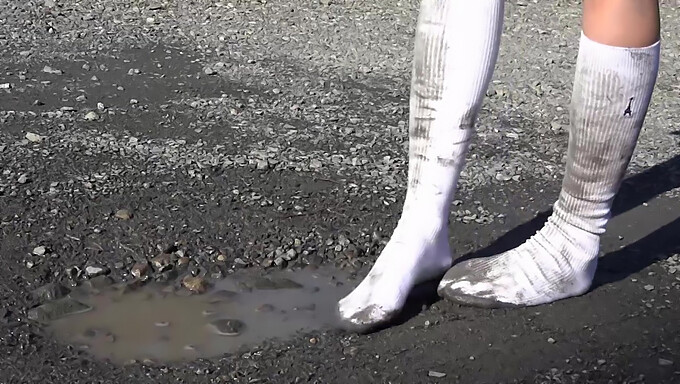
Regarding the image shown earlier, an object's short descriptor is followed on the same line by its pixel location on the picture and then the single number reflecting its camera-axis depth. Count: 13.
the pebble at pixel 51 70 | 3.77
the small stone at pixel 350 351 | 2.02
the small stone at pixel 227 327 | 2.14
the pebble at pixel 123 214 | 2.62
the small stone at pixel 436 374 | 1.94
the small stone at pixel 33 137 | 3.12
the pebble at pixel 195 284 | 2.31
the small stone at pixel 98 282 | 2.32
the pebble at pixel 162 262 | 2.39
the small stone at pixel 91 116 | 3.33
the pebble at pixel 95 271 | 2.36
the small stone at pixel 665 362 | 1.99
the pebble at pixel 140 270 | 2.37
